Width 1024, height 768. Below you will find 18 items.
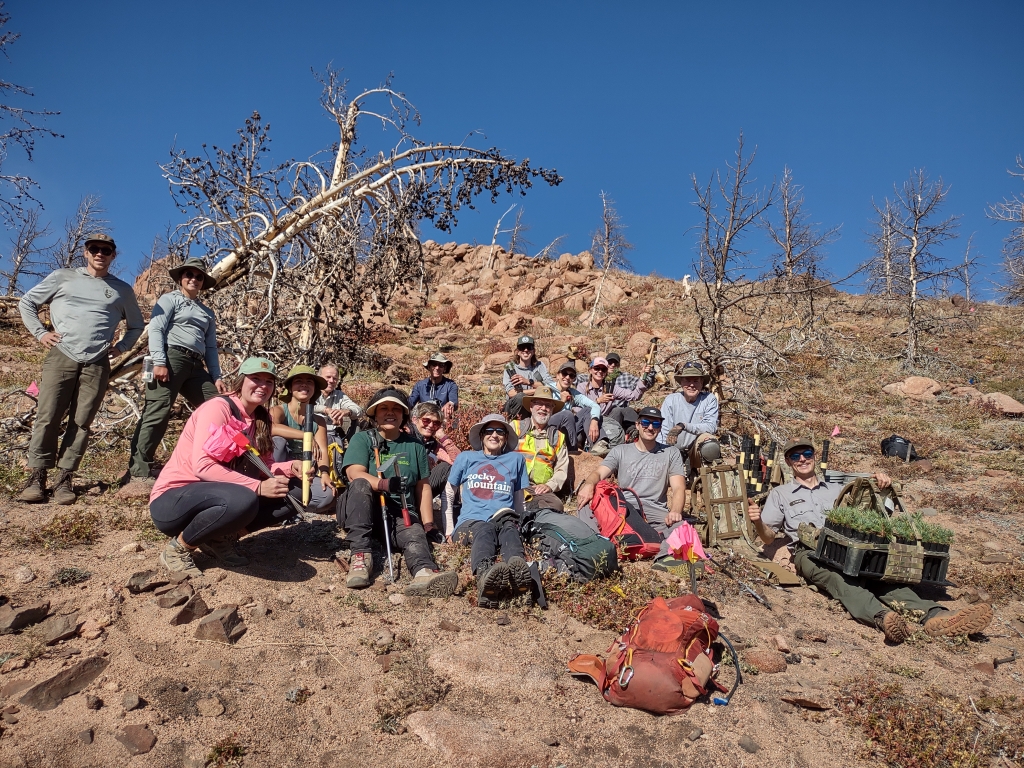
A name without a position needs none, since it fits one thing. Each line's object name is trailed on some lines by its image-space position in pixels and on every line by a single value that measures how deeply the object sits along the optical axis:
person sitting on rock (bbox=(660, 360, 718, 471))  6.69
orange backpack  3.29
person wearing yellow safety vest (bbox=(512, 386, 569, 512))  6.35
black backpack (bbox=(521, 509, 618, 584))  4.66
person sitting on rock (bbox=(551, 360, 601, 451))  7.94
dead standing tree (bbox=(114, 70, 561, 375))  7.27
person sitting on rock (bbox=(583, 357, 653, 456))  8.70
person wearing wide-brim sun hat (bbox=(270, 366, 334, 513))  5.04
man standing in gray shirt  5.07
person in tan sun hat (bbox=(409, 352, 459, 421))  7.92
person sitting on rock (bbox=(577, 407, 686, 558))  5.68
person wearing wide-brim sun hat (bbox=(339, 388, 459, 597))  4.68
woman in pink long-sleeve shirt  4.03
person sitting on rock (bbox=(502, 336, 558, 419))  8.31
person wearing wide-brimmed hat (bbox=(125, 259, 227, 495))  5.48
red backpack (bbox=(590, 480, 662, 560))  5.30
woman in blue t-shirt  4.56
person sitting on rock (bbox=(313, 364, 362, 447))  6.47
